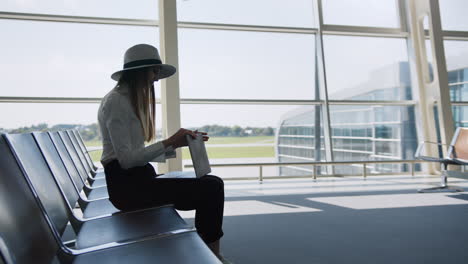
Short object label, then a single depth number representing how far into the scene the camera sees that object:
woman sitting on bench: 1.52
